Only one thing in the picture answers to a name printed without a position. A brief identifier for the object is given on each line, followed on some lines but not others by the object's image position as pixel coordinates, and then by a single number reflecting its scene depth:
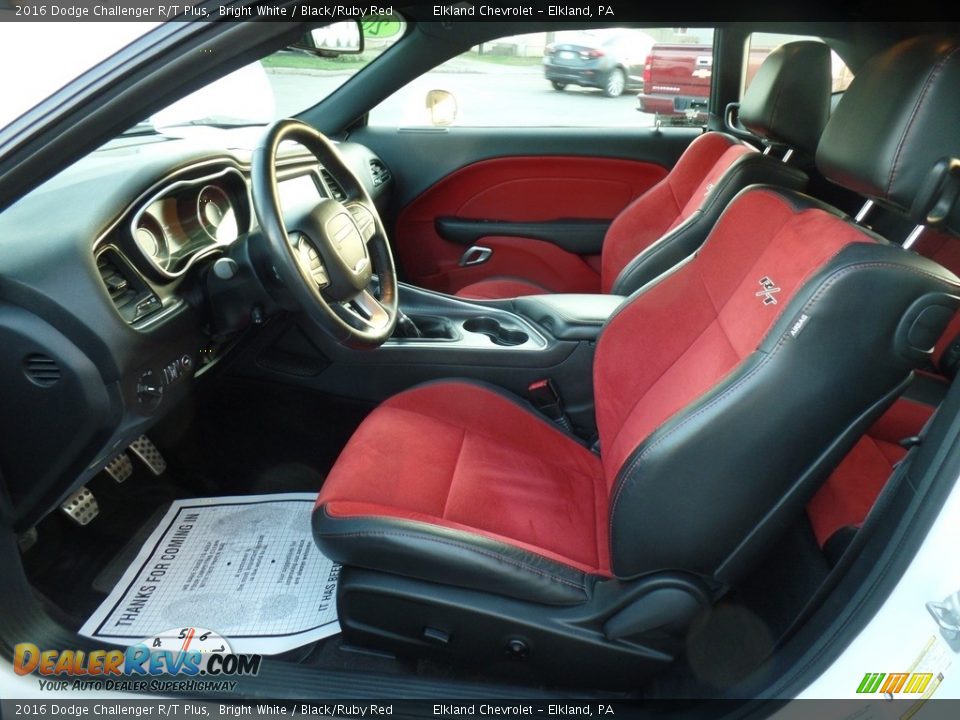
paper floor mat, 1.39
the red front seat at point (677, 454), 0.95
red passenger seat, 1.77
